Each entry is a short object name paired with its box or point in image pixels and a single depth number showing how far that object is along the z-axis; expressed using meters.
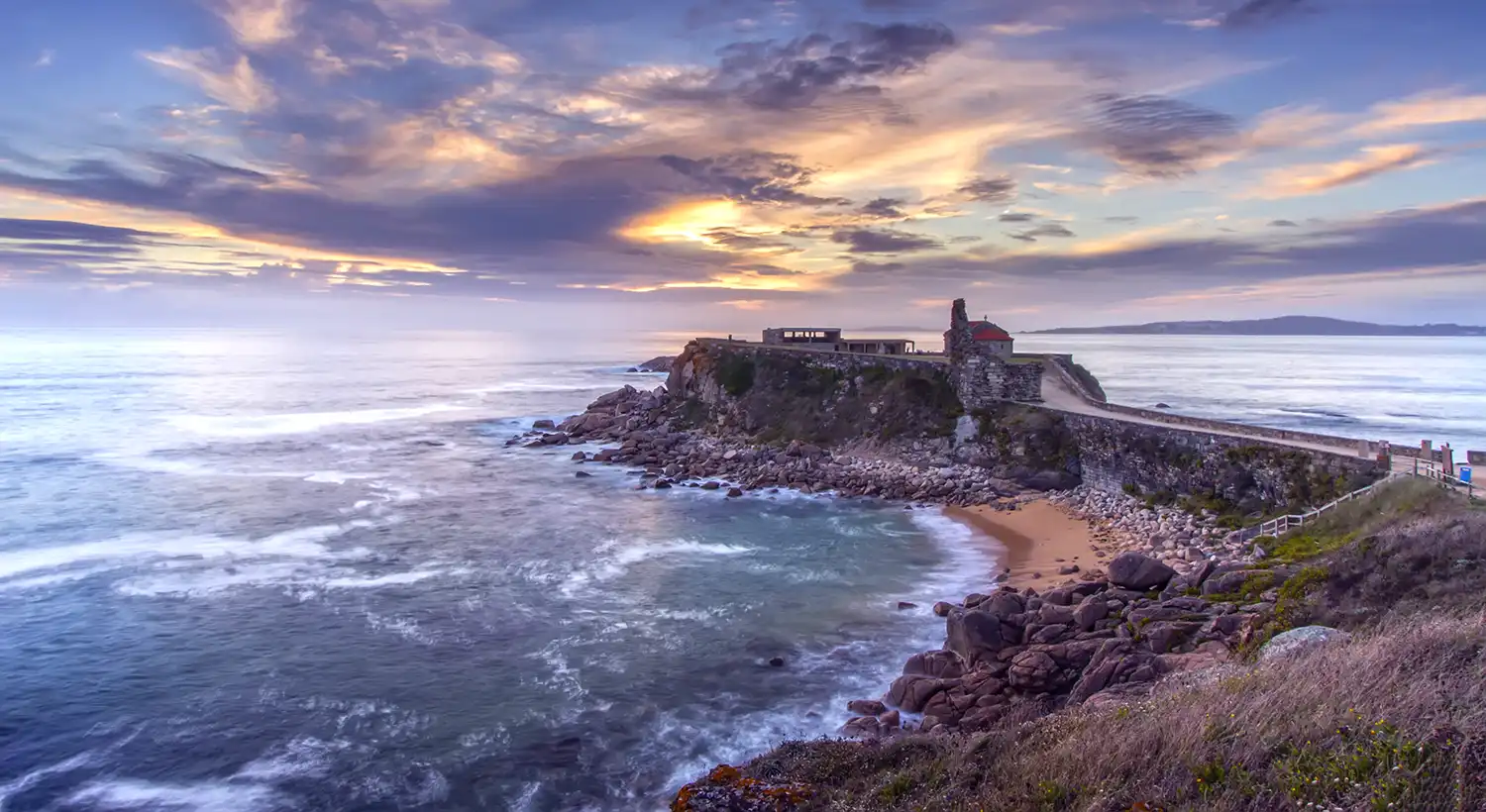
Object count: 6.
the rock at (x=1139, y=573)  23.22
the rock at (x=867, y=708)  19.16
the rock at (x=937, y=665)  20.11
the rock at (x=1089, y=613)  20.84
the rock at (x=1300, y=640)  14.62
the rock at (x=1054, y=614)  21.44
